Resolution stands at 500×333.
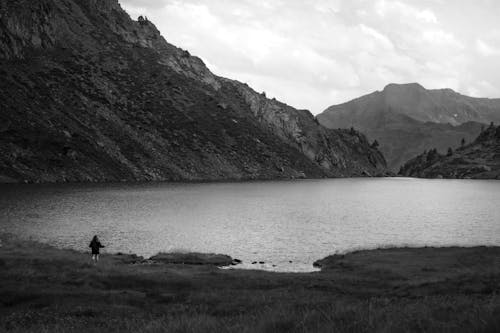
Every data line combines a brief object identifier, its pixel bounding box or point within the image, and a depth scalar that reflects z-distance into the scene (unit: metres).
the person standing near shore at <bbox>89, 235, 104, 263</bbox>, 55.62
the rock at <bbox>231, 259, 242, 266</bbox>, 64.03
